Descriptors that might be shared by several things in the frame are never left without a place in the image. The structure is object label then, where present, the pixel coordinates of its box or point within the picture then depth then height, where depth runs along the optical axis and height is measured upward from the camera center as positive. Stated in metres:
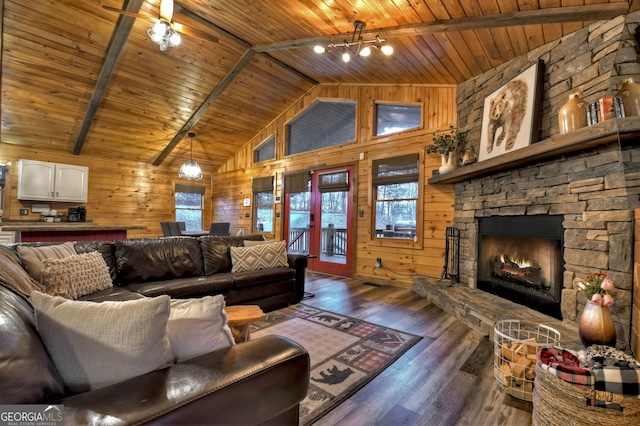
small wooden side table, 1.90 -0.66
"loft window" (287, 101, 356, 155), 5.69 +1.83
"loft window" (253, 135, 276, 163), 7.10 +1.55
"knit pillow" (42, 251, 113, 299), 2.21 -0.52
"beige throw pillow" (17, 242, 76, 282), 2.25 -0.37
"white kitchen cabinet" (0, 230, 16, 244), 4.84 -0.48
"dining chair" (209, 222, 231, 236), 5.92 -0.31
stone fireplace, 2.16 +0.31
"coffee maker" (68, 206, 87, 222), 5.98 -0.10
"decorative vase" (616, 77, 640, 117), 2.04 +0.89
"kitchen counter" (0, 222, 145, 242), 4.20 -0.35
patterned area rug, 1.87 -1.09
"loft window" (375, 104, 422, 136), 4.76 +1.66
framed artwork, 2.95 +1.14
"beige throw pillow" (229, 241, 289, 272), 3.61 -0.52
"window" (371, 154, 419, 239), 4.70 +0.39
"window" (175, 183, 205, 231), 8.05 +0.22
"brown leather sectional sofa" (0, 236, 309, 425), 0.71 -0.48
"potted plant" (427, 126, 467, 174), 3.92 +0.98
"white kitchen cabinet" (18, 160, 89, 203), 5.50 +0.52
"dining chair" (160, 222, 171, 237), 5.64 -0.32
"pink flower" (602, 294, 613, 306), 1.88 -0.47
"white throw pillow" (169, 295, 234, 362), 1.05 -0.41
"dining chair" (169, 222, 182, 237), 5.63 -0.32
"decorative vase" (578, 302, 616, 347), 1.91 -0.65
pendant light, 5.57 +0.78
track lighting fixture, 3.36 +2.06
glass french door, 5.56 -0.06
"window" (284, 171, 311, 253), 6.21 +0.15
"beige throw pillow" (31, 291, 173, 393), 0.86 -0.37
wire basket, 1.86 -0.92
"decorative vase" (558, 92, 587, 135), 2.39 +0.88
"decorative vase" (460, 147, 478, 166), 3.62 +0.77
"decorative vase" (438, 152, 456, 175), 3.89 +0.73
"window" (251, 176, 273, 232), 7.00 +0.26
